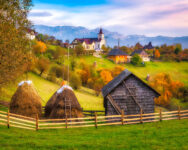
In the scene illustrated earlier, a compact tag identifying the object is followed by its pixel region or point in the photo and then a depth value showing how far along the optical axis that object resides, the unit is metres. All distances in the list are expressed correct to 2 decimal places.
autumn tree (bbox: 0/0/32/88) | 21.81
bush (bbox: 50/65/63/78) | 54.09
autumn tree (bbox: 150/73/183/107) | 50.77
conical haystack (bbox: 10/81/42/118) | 23.91
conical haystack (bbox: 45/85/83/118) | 21.80
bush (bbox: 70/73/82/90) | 49.79
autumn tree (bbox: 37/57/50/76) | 50.78
